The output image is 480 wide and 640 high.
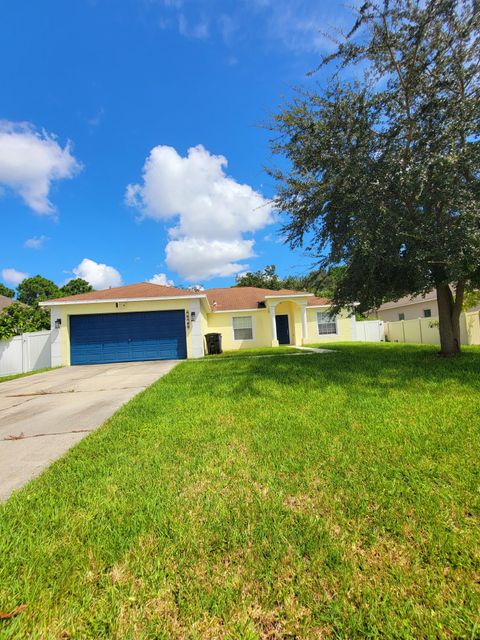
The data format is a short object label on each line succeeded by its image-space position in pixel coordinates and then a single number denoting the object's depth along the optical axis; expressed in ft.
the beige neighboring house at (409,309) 68.39
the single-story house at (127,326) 41.93
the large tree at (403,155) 21.47
